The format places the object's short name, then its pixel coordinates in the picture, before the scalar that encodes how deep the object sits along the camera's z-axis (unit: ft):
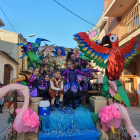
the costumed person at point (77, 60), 14.60
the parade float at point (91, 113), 8.73
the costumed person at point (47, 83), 13.14
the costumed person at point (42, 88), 12.43
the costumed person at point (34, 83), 12.18
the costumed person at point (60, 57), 16.01
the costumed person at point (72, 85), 11.65
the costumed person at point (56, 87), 11.58
